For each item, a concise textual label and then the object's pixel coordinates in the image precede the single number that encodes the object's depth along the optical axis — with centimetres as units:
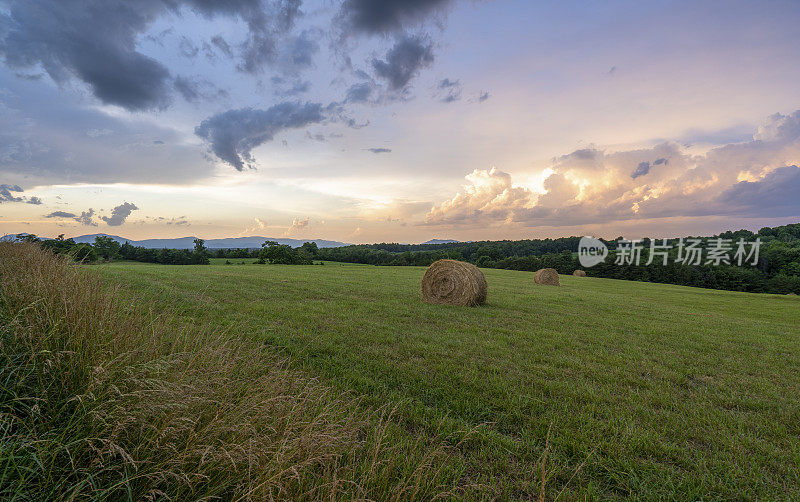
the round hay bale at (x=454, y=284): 1348
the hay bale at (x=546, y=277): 2853
